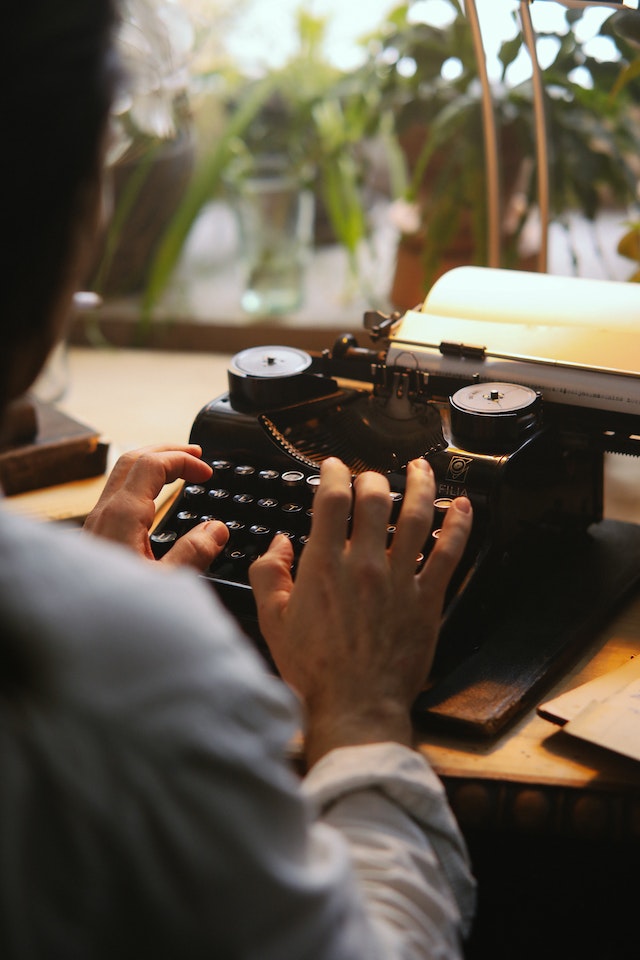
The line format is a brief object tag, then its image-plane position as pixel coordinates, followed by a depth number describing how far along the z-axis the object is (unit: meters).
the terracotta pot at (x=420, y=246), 2.08
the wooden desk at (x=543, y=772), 1.15
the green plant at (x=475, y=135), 1.95
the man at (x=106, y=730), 0.91
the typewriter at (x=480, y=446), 1.26
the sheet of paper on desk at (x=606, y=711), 1.16
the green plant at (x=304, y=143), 2.36
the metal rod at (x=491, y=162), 1.53
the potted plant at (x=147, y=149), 1.64
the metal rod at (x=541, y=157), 1.52
